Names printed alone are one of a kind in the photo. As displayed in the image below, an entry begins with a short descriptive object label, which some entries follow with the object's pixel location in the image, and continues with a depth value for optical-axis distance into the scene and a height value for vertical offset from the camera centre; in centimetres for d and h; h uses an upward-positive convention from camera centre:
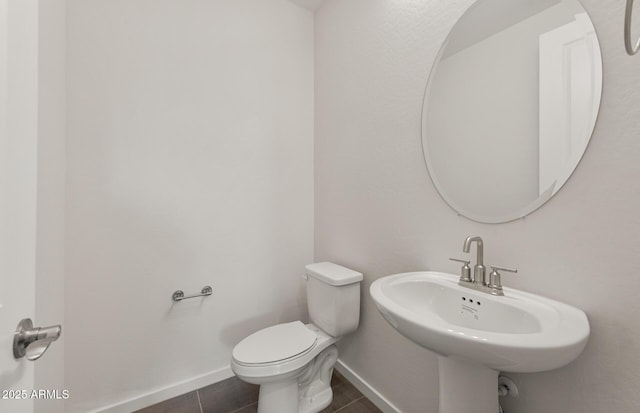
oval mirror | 80 +38
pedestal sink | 61 -34
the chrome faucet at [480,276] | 89 -25
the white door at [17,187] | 43 +4
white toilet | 119 -71
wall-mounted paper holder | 150 -52
